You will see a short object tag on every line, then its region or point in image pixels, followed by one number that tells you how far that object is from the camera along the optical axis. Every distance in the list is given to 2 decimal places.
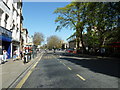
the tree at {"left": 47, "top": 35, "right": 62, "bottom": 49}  67.62
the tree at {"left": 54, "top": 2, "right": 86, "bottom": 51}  23.26
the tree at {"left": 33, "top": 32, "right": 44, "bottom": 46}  46.32
